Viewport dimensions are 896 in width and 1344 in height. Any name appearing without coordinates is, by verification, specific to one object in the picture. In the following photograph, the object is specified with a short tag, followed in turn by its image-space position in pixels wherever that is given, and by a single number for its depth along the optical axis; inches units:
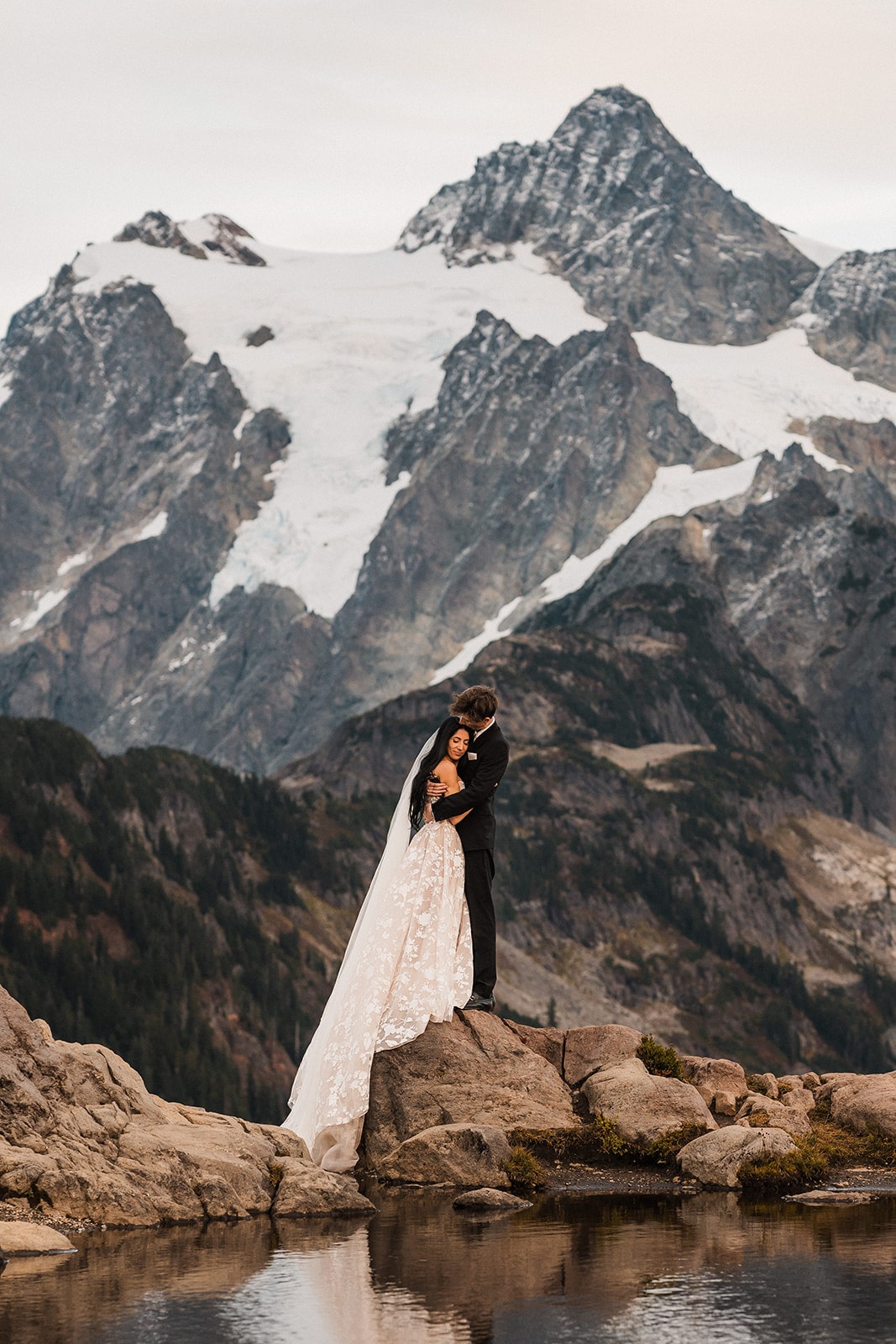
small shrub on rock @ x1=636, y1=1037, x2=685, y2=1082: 1134.4
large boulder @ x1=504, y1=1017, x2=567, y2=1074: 1136.8
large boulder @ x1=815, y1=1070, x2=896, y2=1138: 1074.1
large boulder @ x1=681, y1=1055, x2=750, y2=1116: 1141.7
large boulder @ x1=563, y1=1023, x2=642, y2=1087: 1119.0
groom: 1075.3
